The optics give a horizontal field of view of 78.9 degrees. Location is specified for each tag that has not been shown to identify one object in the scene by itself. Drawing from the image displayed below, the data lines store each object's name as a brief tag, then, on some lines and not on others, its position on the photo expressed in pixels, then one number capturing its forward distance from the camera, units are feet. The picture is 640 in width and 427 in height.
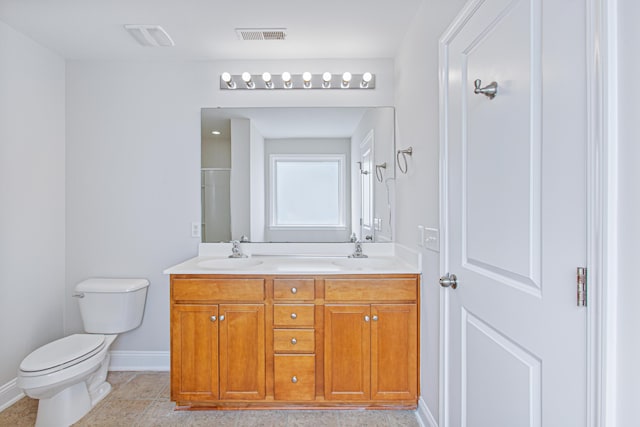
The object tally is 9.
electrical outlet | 9.21
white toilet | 6.39
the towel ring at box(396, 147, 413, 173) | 7.50
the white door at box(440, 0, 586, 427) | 2.82
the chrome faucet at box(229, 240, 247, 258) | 8.93
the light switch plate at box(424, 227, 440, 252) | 5.95
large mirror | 9.17
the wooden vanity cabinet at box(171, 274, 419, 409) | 7.11
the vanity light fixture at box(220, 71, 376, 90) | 9.08
